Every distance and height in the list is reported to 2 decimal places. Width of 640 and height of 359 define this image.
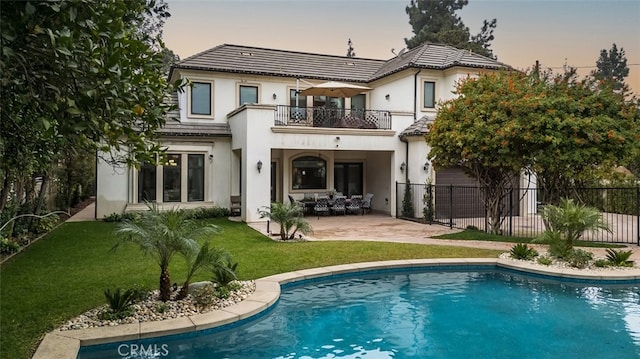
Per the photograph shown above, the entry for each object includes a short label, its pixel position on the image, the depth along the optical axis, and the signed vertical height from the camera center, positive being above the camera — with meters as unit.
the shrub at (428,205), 19.03 -0.96
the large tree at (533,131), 13.04 +1.66
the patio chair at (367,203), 22.00 -1.00
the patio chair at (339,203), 21.06 -0.96
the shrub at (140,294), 7.19 -1.91
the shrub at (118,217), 18.55 -1.46
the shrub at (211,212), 19.91 -1.37
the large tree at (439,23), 47.84 +18.43
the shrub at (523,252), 11.55 -1.83
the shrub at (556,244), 11.23 -1.55
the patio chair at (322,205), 20.73 -1.04
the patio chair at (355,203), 21.66 -0.98
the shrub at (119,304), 6.77 -1.93
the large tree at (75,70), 3.75 +1.08
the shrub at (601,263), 10.77 -1.95
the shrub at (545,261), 10.98 -1.94
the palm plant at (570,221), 10.71 -0.90
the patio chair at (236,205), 20.89 -1.07
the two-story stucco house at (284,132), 19.16 +2.31
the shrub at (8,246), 11.53 -1.72
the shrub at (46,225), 15.36 -1.58
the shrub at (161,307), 7.06 -2.03
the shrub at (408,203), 20.45 -0.91
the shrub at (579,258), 10.75 -1.85
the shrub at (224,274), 8.17 -1.72
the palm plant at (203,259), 7.52 -1.35
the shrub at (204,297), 7.42 -1.97
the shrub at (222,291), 7.85 -1.98
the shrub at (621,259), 10.79 -1.87
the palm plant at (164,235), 7.12 -0.86
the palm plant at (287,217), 13.86 -1.10
